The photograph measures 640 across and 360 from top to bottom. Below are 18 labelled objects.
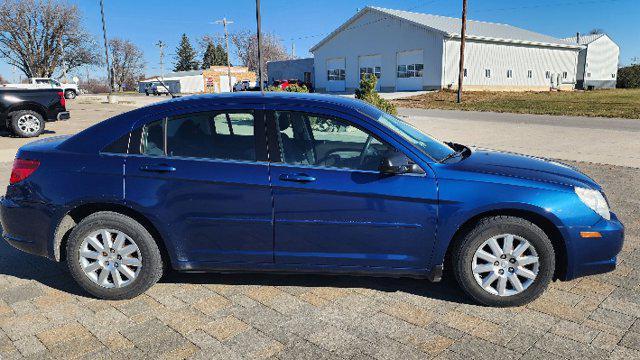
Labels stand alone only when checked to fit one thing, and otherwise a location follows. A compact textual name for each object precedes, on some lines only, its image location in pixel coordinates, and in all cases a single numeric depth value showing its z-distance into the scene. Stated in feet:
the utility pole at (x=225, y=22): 159.81
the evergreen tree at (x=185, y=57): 346.95
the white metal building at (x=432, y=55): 130.11
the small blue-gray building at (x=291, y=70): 181.78
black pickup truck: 43.80
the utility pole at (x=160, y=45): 292.20
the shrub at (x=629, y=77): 178.09
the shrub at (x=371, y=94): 44.29
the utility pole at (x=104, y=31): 128.26
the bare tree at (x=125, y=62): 326.24
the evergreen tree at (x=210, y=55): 335.67
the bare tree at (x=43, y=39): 189.47
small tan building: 229.86
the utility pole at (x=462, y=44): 96.63
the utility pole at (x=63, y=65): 203.82
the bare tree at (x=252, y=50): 308.19
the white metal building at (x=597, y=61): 180.75
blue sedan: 11.02
